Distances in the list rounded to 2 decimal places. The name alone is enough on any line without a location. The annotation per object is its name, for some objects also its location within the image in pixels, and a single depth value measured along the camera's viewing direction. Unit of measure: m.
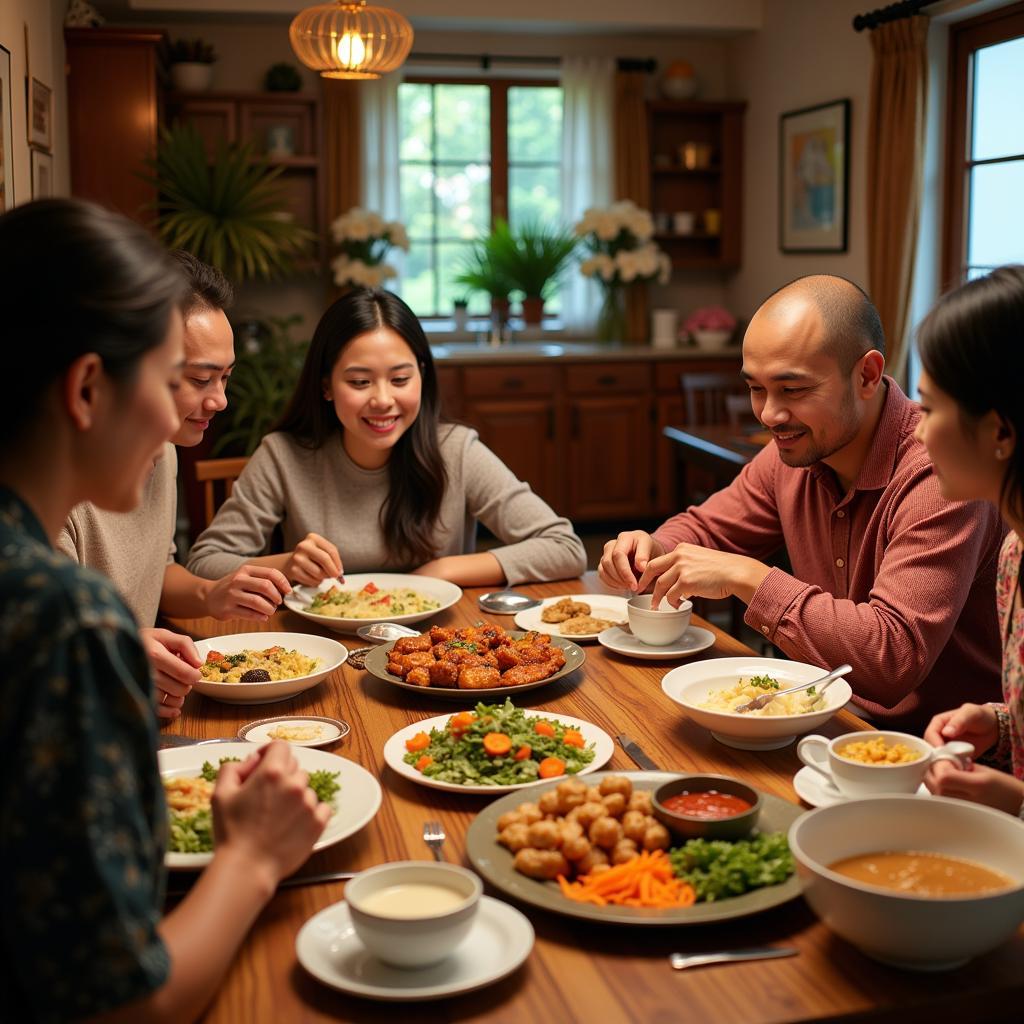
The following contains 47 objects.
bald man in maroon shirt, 1.85
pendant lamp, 3.43
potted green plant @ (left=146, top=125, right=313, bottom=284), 5.67
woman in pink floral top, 1.32
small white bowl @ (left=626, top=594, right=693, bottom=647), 2.02
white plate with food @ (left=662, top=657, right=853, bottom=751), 1.56
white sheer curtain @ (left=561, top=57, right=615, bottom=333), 6.97
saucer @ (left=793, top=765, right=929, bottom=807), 1.39
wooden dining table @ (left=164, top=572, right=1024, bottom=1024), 1.02
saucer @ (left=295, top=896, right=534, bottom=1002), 1.02
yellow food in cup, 1.36
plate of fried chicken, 1.79
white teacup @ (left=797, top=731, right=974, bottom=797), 1.32
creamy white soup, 1.08
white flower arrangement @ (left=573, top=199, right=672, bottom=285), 6.70
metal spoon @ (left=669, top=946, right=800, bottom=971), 1.08
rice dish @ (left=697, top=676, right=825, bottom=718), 1.62
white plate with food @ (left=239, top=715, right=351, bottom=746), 1.63
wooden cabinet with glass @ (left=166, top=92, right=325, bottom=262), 6.47
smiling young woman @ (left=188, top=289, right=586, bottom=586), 2.66
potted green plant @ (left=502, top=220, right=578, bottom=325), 6.81
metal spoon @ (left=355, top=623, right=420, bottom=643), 2.13
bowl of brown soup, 1.01
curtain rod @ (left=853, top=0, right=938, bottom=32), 5.20
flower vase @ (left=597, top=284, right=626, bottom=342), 7.05
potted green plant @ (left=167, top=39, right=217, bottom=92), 6.31
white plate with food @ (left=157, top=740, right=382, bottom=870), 1.25
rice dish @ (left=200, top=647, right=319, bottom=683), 1.81
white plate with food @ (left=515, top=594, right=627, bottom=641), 2.16
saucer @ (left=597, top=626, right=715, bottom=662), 2.01
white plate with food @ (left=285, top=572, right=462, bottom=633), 2.22
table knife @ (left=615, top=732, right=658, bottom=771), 1.53
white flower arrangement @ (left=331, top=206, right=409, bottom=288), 6.48
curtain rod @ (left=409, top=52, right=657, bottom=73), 6.83
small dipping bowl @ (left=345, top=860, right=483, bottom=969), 1.02
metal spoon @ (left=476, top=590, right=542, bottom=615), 2.35
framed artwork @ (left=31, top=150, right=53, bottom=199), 4.50
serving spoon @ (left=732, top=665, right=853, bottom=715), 1.65
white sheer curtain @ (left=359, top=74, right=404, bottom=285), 6.76
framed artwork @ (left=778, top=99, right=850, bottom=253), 6.04
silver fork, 1.32
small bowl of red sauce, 1.23
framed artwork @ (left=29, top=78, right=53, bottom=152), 4.46
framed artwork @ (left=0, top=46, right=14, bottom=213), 3.83
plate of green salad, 1.46
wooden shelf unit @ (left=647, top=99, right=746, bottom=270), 7.16
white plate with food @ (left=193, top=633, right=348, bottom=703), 1.78
